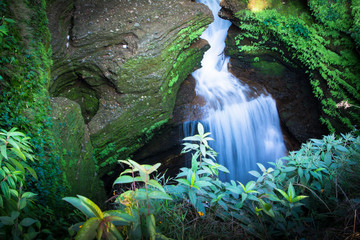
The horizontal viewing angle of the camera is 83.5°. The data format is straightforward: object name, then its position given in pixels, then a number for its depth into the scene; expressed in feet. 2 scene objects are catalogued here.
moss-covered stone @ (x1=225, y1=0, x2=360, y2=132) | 20.13
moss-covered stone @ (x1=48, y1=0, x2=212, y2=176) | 15.48
